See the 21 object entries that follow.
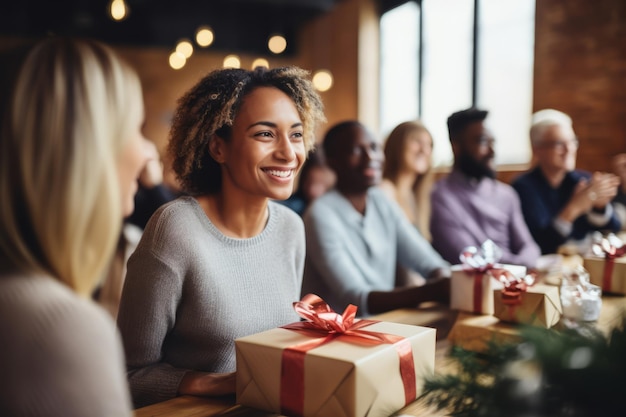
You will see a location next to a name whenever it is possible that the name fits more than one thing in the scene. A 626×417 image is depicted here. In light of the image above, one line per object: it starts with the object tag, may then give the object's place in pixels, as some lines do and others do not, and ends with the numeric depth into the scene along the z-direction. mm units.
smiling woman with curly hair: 1228
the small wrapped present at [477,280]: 1562
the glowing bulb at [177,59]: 7445
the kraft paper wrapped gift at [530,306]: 1369
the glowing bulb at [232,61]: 7166
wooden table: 998
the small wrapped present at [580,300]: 1463
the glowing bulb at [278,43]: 7591
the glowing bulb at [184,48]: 7441
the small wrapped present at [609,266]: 1940
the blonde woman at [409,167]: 3348
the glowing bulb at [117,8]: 4961
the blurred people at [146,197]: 3311
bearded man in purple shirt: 2812
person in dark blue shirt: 3072
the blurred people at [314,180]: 3648
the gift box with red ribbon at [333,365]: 878
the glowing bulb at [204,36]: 6891
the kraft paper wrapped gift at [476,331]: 1323
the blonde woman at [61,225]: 544
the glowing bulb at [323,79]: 7566
